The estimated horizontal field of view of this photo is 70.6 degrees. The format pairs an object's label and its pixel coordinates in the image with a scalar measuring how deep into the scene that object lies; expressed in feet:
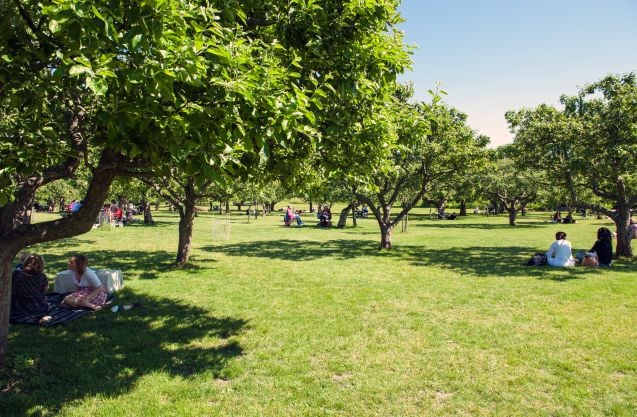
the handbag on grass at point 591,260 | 54.80
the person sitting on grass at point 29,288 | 29.35
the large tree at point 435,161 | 67.58
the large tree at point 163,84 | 12.60
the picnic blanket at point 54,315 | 28.50
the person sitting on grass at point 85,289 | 31.81
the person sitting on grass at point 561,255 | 54.65
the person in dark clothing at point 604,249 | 55.57
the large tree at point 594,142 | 57.26
